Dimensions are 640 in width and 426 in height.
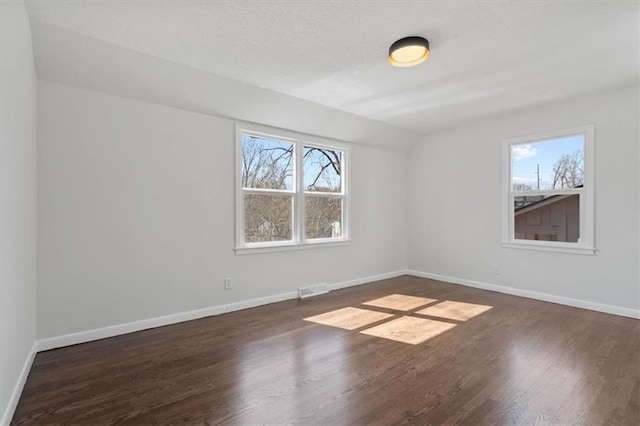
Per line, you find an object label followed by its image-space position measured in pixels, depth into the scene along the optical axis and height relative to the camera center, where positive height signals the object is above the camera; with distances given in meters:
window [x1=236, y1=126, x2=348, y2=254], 4.15 +0.30
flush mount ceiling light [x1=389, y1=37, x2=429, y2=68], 2.61 +1.33
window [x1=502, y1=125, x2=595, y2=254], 4.00 +0.28
